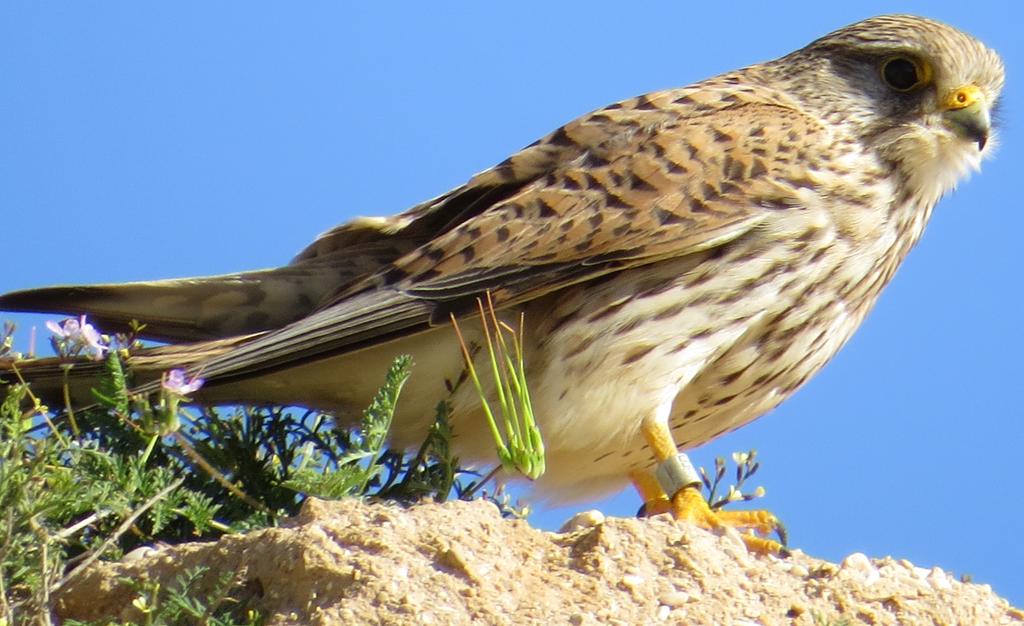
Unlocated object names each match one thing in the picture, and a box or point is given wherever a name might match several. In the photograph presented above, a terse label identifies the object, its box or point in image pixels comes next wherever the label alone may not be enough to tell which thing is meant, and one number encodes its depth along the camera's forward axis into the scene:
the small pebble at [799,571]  6.78
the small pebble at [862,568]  6.76
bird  8.05
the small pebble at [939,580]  6.88
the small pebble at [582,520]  7.31
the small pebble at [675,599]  6.23
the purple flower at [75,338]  7.95
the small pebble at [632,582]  6.23
